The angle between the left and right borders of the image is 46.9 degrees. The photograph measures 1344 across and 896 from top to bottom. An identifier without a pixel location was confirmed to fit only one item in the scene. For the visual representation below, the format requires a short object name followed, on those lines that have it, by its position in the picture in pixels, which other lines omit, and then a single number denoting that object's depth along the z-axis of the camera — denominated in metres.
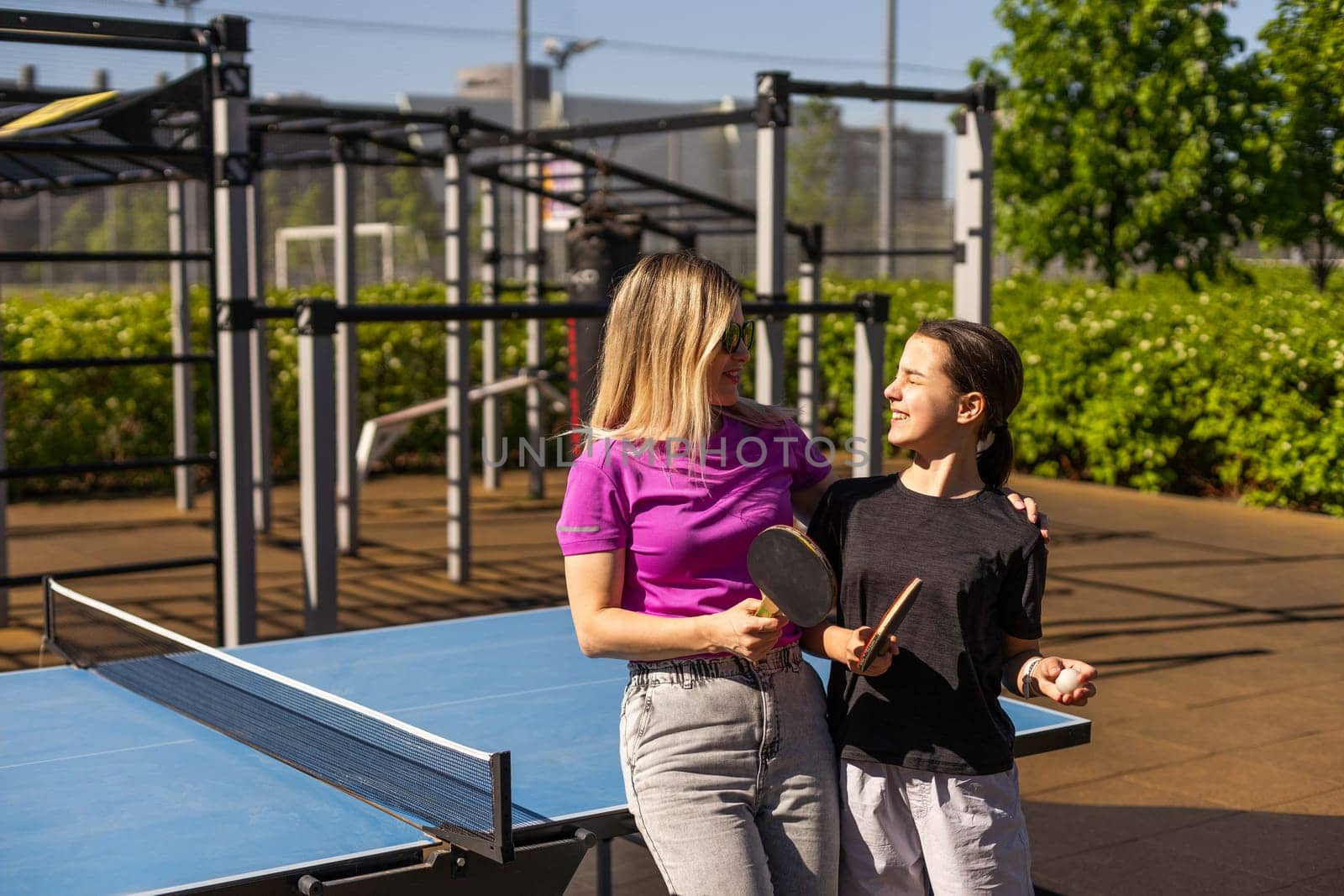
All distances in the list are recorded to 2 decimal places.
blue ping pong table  2.40
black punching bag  9.98
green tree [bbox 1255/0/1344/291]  11.28
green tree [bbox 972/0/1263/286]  15.54
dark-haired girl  2.30
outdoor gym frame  5.19
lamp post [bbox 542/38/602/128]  22.45
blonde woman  2.20
